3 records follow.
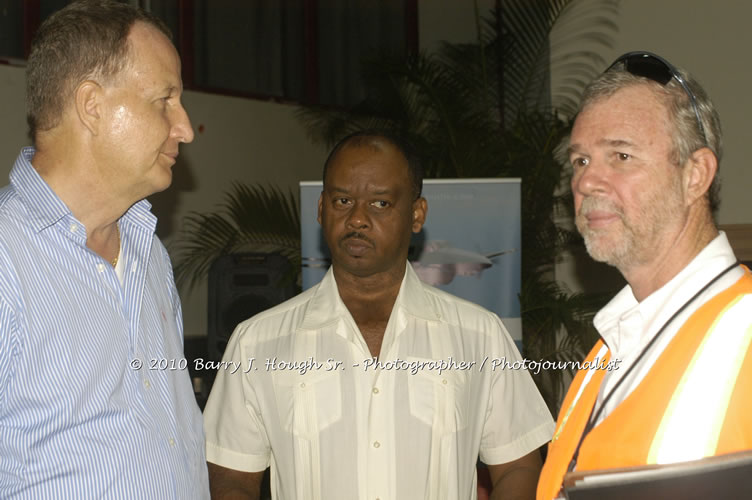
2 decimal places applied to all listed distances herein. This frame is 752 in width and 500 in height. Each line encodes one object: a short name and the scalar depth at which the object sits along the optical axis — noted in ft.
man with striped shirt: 4.94
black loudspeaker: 15.66
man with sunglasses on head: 3.89
